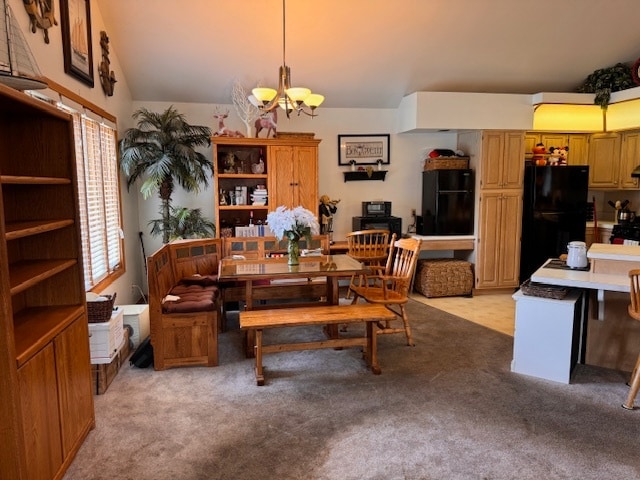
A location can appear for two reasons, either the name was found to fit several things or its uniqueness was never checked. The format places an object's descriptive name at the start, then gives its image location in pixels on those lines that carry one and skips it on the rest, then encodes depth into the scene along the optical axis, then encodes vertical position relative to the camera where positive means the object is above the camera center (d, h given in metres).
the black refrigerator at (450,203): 5.84 -0.08
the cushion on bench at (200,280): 4.39 -0.78
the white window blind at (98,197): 3.68 +0.02
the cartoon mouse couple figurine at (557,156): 6.02 +0.52
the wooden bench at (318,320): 3.28 -0.87
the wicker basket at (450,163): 5.91 +0.43
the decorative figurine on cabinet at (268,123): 5.41 +0.87
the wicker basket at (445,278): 5.77 -1.02
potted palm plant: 4.78 +0.45
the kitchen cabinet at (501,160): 5.77 +0.46
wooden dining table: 3.68 -0.60
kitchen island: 3.35 -0.85
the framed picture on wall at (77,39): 3.32 +1.22
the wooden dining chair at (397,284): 4.02 -0.77
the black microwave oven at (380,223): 5.95 -0.33
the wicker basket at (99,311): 3.14 -0.76
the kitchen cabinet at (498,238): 5.87 -0.53
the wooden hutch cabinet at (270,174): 5.41 +0.27
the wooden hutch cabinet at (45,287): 1.95 -0.47
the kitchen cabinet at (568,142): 6.33 +0.74
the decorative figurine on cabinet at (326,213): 5.91 -0.20
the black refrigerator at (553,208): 5.79 -0.15
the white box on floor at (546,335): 3.27 -1.00
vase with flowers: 3.81 -0.21
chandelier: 3.70 +0.83
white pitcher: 3.64 -0.47
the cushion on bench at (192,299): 3.51 -0.81
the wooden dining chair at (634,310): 2.84 -0.70
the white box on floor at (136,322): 3.98 -1.06
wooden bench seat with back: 3.47 -0.97
